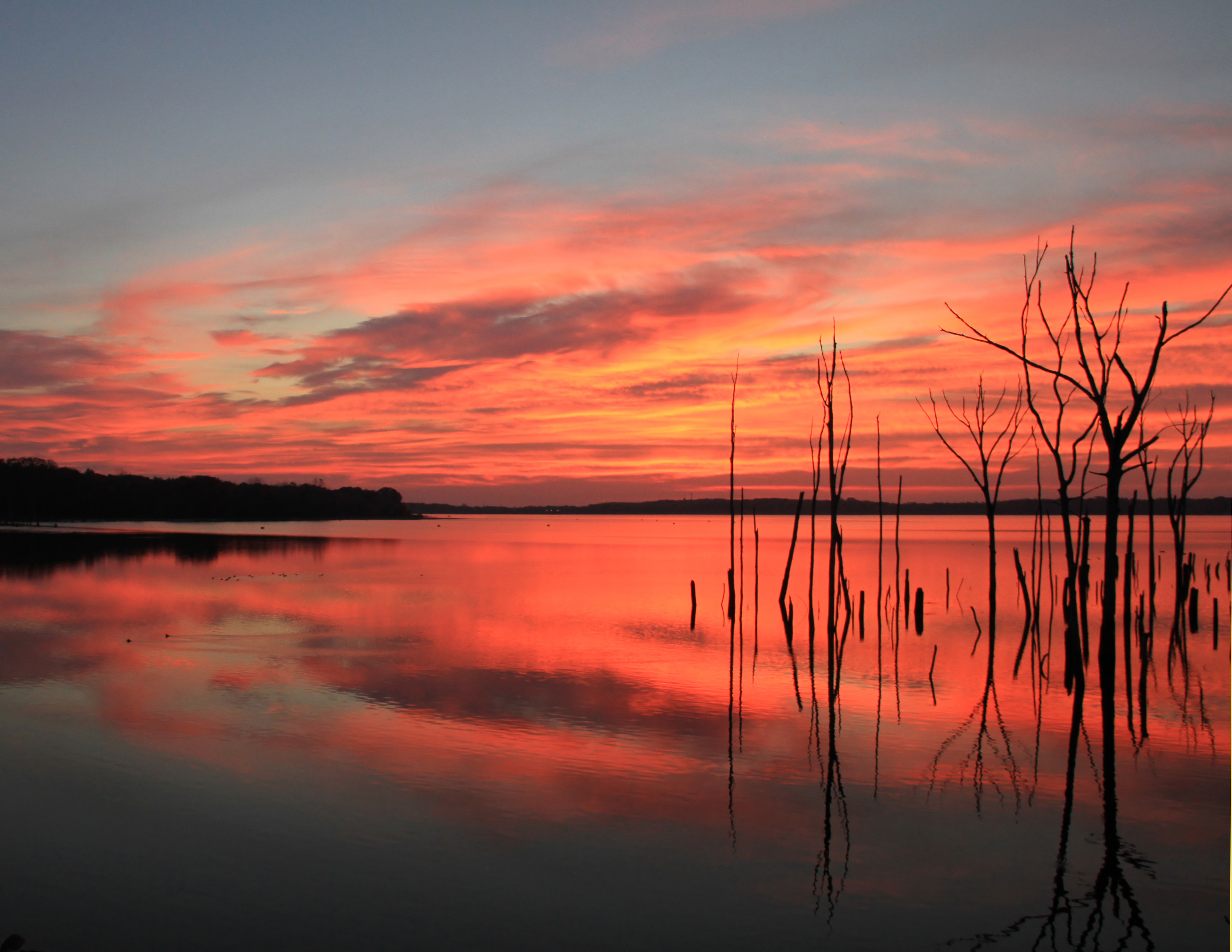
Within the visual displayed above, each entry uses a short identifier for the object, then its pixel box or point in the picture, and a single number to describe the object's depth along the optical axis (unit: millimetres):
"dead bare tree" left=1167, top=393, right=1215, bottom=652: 16844
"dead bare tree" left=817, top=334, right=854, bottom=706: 15156
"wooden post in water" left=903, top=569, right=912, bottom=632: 20953
